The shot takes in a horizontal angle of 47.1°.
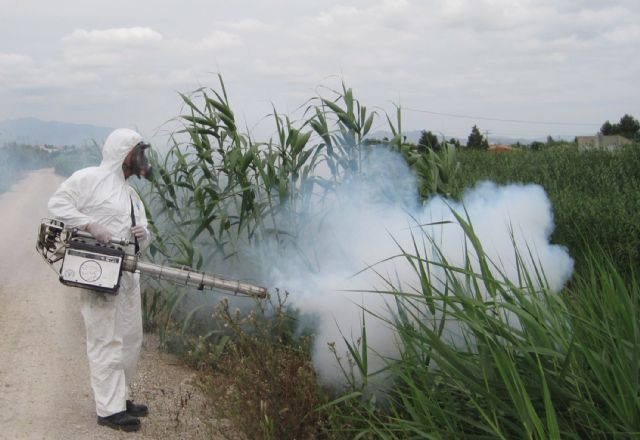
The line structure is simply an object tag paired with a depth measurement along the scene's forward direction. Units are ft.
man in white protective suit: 15.33
